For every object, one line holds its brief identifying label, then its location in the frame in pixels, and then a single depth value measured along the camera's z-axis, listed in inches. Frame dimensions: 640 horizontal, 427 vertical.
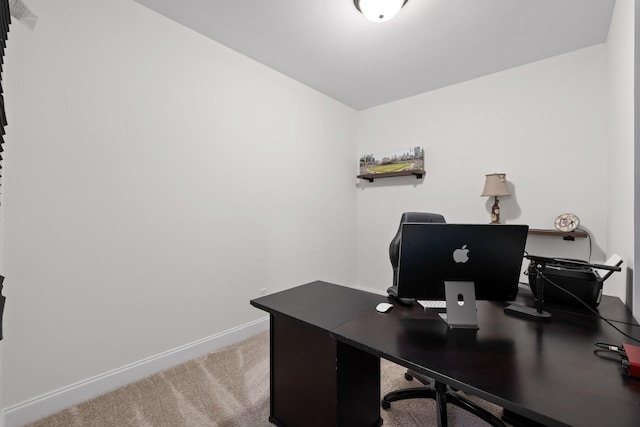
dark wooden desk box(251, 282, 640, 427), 29.6
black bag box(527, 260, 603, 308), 54.1
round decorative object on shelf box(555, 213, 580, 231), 97.2
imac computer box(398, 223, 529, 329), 47.2
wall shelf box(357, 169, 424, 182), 131.4
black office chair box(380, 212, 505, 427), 57.6
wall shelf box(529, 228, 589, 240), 95.3
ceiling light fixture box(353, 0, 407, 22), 70.9
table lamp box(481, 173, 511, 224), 106.7
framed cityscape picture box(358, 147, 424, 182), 132.9
